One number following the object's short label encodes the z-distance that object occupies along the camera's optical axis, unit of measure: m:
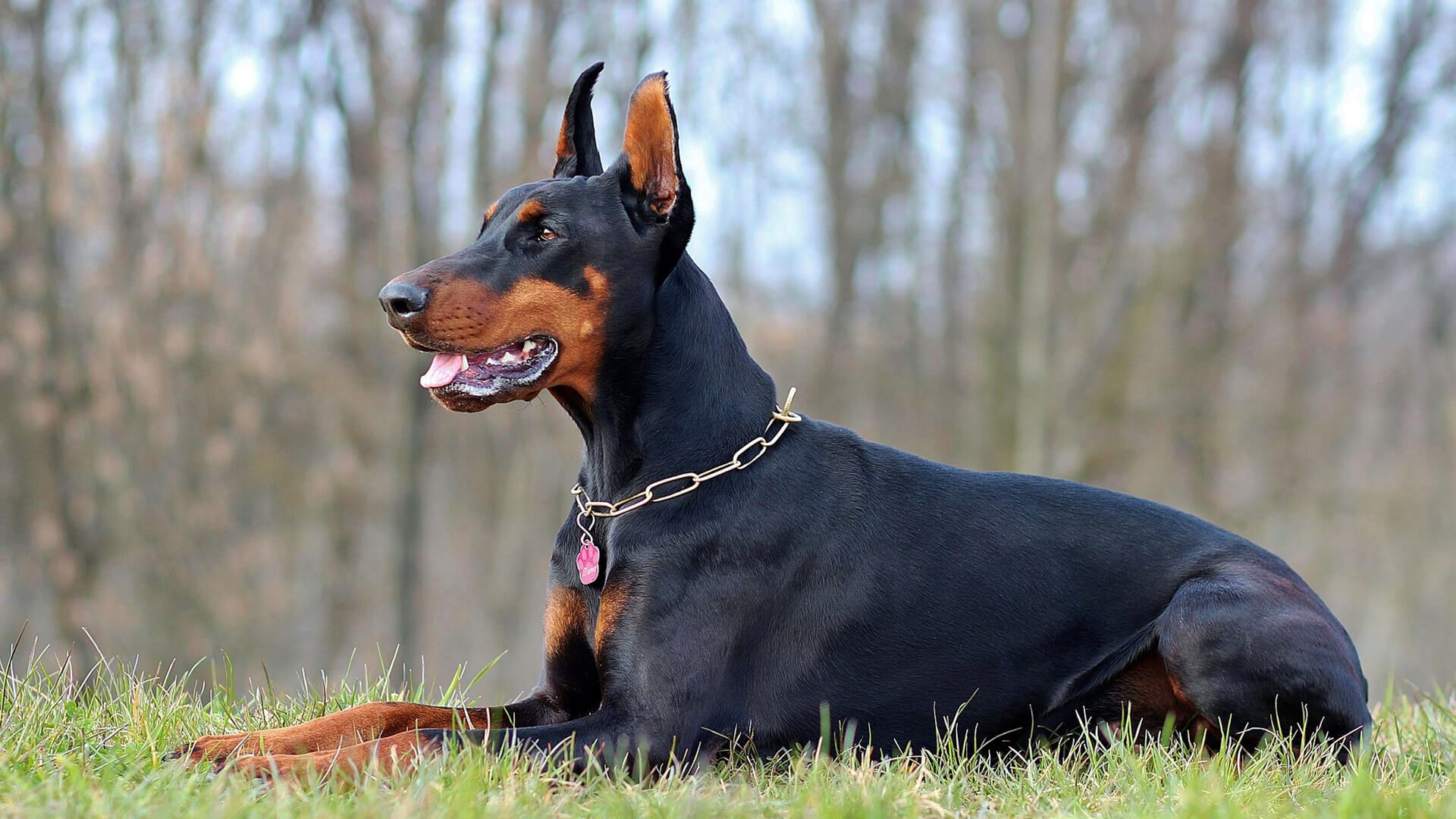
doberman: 3.26
